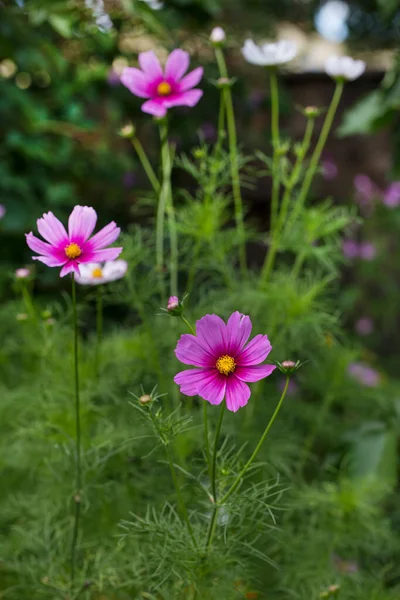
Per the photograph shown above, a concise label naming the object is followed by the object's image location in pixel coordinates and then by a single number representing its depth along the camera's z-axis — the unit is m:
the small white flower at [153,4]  2.17
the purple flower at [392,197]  3.51
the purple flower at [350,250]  3.57
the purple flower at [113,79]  3.14
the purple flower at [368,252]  3.55
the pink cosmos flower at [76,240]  1.05
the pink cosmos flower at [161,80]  1.26
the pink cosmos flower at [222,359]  1.02
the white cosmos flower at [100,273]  1.37
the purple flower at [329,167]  3.49
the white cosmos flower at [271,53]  1.40
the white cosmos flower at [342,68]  1.42
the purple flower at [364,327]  3.70
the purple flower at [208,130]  3.27
